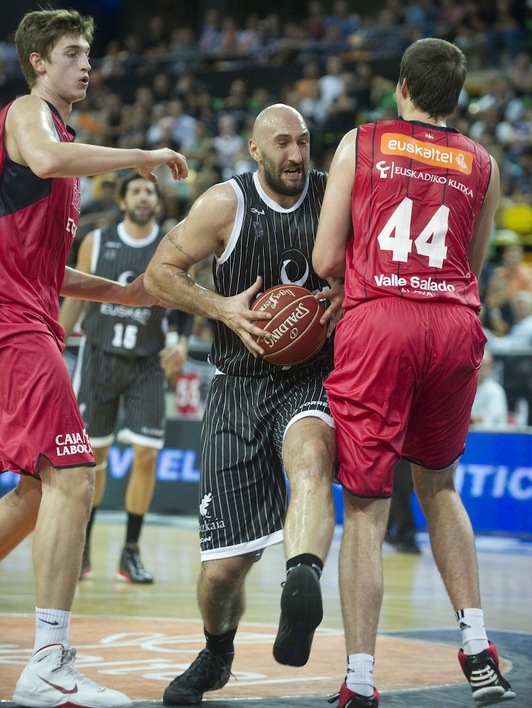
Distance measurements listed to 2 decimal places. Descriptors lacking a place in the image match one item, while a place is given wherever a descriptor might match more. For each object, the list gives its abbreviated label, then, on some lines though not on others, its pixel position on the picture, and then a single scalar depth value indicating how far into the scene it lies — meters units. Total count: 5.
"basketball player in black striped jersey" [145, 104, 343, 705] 8.91
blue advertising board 20.37
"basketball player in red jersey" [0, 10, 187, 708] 8.12
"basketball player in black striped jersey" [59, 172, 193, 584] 15.59
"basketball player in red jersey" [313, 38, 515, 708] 8.02
